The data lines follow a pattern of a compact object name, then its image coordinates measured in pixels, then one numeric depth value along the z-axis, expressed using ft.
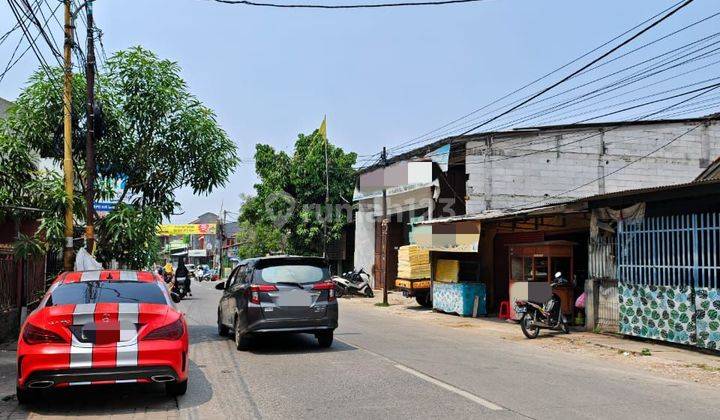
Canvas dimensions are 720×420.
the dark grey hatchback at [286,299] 35.81
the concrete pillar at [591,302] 47.93
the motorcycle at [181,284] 89.10
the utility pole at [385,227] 82.23
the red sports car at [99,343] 21.15
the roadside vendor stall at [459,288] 64.95
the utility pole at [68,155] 39.22
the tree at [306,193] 117.19
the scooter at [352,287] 96.48
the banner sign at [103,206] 49.75
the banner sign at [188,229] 269.44
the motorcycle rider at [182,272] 90.89
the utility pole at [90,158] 40.27
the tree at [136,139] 40.29
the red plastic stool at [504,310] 61.21
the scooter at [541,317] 46.52
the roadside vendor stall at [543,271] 54.75
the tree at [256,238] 132.81
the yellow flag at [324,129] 114.32
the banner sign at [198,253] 303.89
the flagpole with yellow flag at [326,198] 111.45
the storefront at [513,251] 55.57
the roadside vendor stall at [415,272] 74.54
